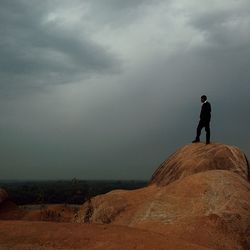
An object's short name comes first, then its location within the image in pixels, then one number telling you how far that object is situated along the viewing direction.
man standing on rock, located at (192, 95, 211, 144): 13.26
